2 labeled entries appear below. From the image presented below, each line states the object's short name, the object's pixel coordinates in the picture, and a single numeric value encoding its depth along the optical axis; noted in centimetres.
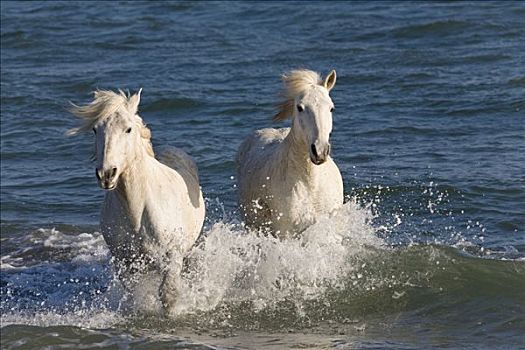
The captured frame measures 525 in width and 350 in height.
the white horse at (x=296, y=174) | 1620
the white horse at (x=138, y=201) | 1517
